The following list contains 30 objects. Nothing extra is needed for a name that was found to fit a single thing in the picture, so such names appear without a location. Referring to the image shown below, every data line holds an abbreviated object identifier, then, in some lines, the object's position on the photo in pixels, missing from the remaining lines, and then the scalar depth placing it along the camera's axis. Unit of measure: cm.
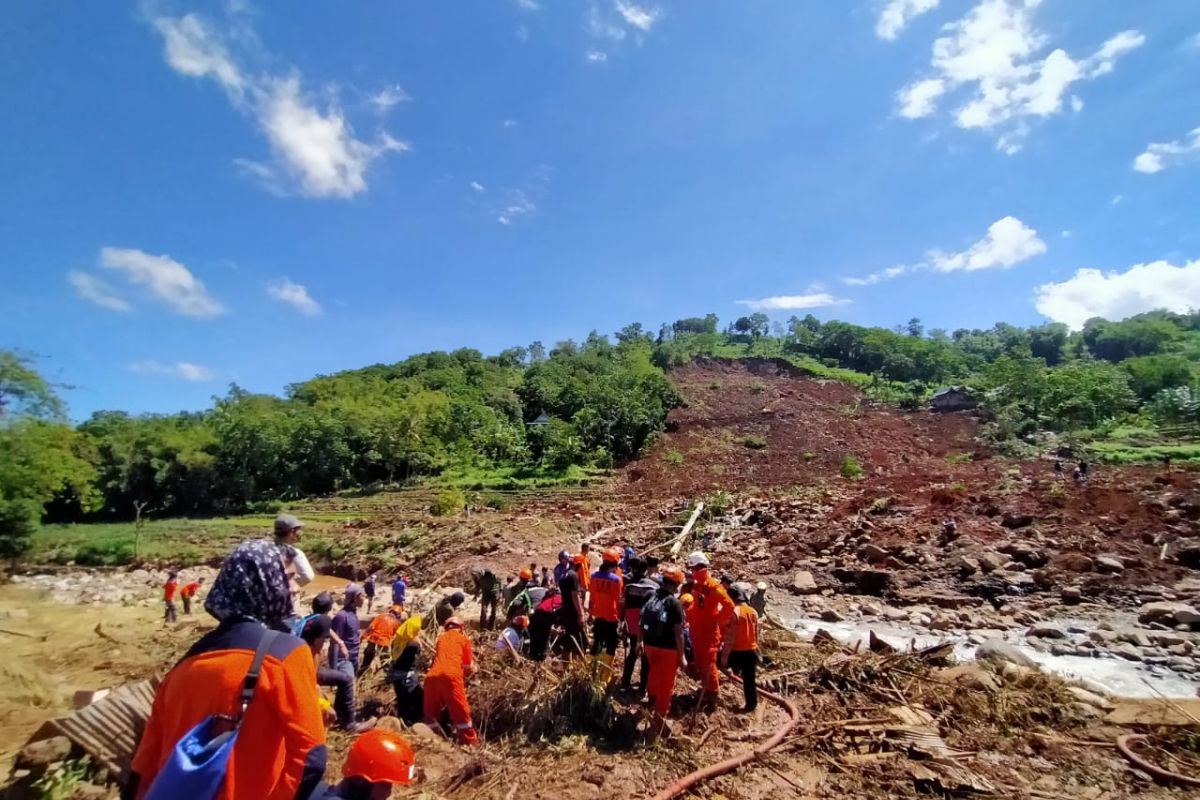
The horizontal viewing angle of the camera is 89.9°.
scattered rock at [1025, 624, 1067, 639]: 937
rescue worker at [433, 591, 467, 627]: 664
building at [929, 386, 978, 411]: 5388
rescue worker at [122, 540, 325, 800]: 181
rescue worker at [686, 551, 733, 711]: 610
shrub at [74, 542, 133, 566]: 2767
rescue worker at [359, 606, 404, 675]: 783
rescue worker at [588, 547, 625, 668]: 684
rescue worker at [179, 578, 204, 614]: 1603
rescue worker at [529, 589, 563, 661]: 746
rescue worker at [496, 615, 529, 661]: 713
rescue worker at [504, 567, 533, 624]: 887
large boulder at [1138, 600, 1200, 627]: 927
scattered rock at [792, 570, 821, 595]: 1277
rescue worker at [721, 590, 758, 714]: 603
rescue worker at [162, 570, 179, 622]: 1520
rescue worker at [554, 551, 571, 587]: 915
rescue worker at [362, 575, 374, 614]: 1462
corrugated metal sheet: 439
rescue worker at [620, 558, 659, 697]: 675
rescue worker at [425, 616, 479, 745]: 560
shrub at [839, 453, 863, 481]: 3041
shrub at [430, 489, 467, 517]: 3008
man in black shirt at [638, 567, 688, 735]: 556
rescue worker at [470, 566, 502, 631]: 1026
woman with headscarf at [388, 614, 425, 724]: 605
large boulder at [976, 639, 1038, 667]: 747
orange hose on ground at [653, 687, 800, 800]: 461
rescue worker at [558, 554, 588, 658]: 733
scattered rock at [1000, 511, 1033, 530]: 1506
